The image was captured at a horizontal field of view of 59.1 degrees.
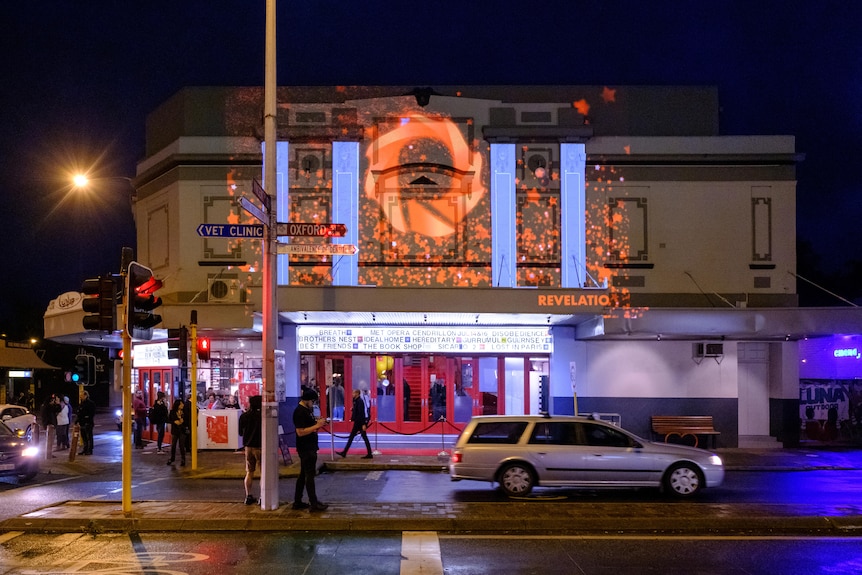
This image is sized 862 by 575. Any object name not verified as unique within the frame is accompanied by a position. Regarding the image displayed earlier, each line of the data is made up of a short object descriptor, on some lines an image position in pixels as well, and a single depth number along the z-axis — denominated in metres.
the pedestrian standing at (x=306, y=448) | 11.54
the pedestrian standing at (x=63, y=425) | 23.00
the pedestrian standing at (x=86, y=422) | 21.28
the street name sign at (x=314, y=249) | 12.11
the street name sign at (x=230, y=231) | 11.32
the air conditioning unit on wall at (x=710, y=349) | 21.73
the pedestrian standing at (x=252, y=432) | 12.73
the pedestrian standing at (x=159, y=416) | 20.95
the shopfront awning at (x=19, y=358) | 33.52
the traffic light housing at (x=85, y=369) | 23.05
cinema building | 21.75
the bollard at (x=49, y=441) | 20.20
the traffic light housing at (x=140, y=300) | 11.27
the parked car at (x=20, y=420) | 19.03
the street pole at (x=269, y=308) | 11.44
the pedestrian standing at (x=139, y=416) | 23.02
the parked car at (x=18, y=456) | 15.76
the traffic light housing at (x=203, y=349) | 18.38
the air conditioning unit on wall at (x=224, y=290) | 21.89
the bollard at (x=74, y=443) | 19.48
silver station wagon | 13.14
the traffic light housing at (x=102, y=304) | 11.18
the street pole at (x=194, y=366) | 17.59
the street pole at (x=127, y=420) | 10.98
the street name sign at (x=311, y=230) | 11.80
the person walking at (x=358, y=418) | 18.53
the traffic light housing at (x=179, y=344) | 17.06
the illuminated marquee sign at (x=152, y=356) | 23.59
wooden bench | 21.09
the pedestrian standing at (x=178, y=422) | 18.53
